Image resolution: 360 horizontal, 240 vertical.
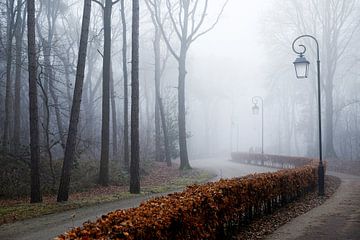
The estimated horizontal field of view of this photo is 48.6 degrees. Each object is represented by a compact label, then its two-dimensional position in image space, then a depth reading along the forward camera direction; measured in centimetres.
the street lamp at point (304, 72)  1452
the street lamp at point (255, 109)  3579
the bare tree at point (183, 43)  2738
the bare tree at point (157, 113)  3203
